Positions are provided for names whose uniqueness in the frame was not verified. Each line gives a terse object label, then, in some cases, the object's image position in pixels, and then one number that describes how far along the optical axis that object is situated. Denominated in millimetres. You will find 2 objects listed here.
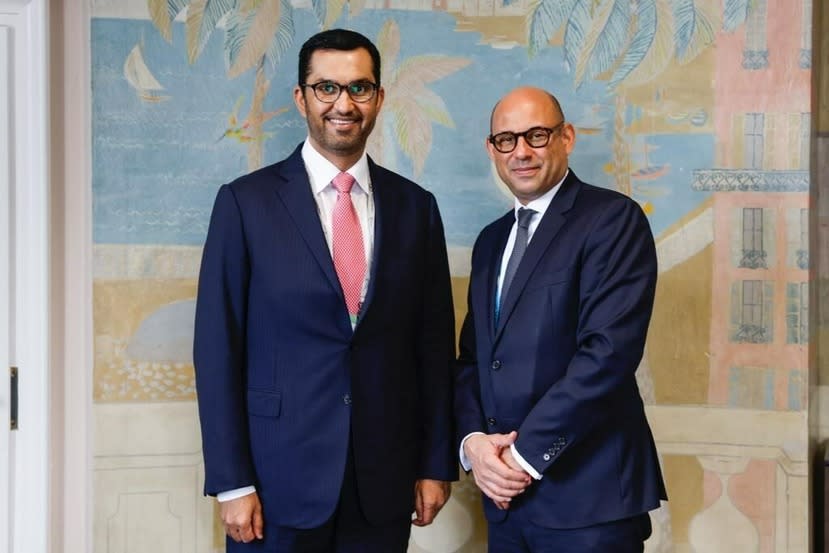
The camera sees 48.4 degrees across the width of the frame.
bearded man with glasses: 2094
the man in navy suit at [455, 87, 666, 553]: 2039
